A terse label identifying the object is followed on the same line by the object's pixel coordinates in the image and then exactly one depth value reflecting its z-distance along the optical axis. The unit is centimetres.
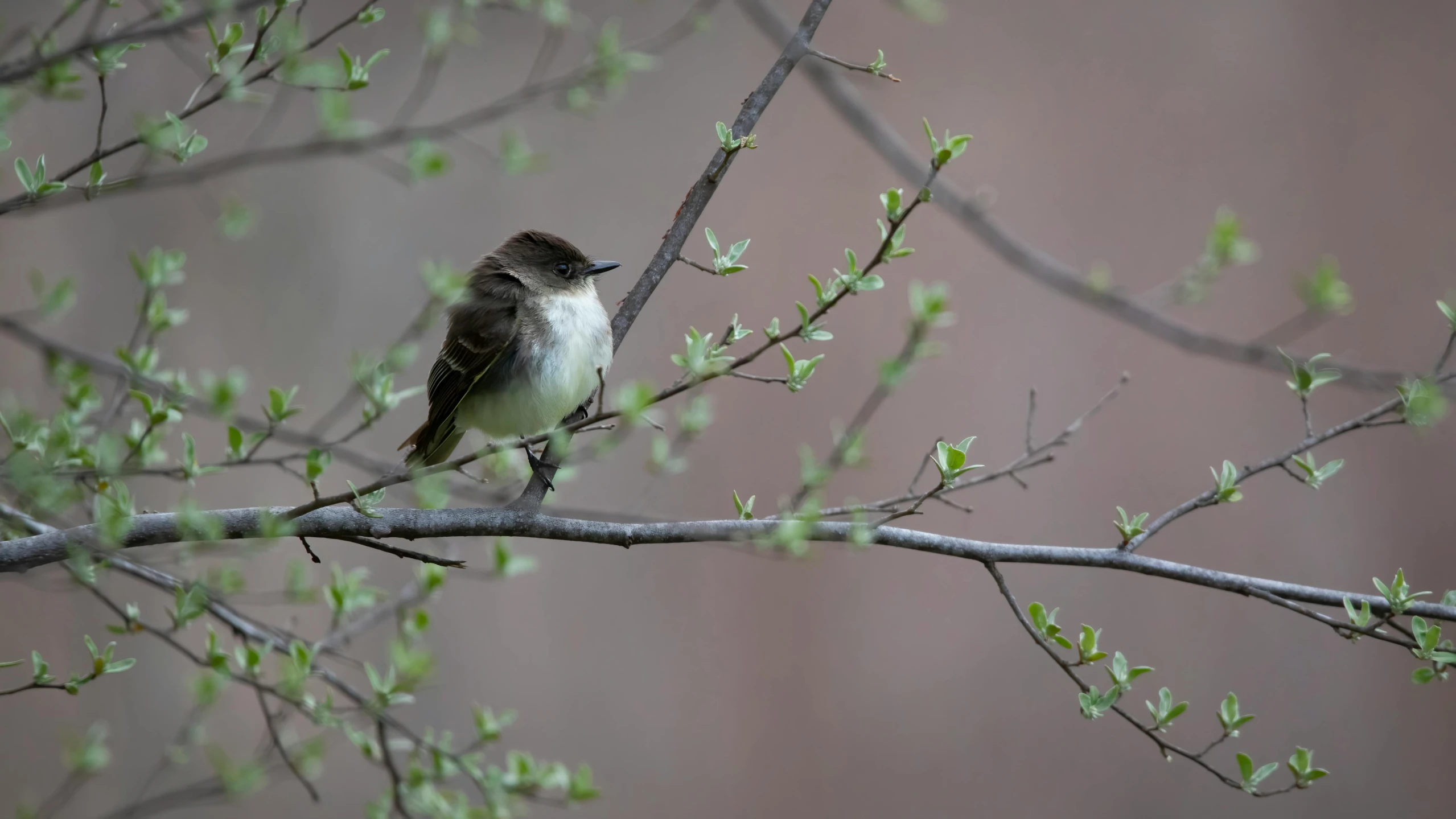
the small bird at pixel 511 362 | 1018
